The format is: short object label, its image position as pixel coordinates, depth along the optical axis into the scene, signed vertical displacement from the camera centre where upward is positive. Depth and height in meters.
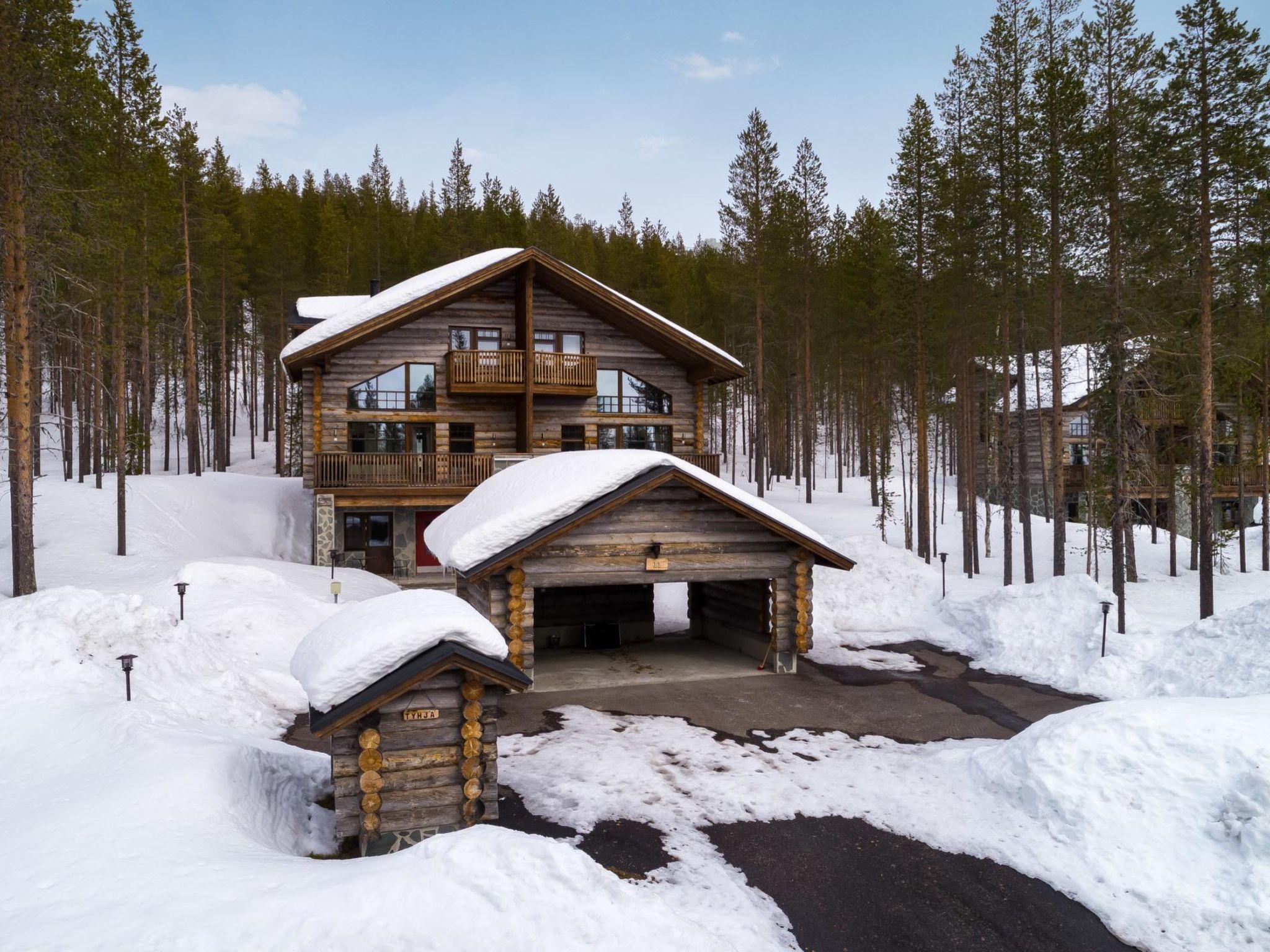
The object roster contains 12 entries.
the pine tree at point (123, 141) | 20.53 +10.64
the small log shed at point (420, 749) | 6.77 -2.69
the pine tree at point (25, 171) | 14.24 +6.51
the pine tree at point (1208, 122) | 15.44 +7.67
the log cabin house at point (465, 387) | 22.86 +3.18
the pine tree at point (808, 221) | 31.64 +11.29
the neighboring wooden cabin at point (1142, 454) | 25.14 +0.60
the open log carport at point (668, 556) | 13.19 -1.61
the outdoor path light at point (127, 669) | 8.80 -2.34
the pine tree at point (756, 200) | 29.94 +11.71
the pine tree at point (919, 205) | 23.80 +9.12
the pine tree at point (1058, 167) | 18.98 +8.30
